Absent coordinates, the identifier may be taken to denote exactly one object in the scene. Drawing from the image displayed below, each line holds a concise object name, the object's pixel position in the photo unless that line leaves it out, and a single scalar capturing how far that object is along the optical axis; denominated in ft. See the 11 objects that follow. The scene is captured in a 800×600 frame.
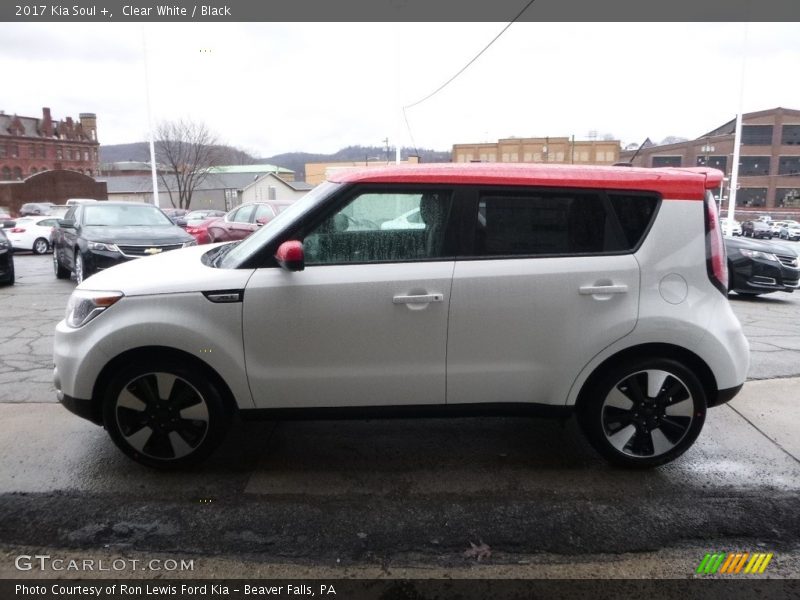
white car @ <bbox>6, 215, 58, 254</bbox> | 64.44
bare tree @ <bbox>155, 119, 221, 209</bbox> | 173.88
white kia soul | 10.59
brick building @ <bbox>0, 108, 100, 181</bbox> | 267.80
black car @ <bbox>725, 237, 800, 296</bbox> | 34.63
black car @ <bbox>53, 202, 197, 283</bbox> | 31.42
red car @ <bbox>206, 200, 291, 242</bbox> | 39.29
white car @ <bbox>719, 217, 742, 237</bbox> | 88.97
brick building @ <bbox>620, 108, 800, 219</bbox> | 203.51
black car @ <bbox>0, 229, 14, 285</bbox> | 35.32
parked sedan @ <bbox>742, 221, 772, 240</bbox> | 149.69
